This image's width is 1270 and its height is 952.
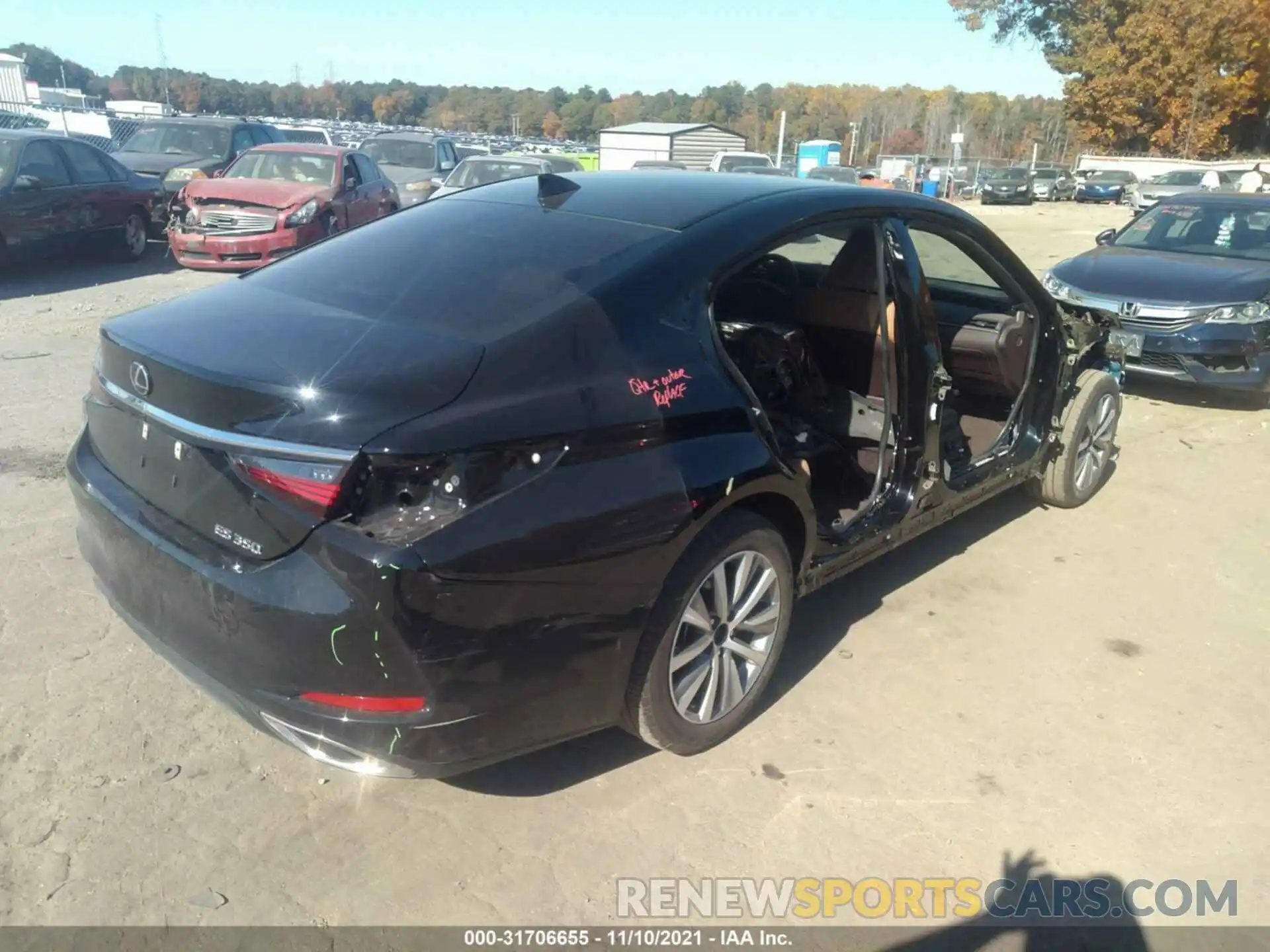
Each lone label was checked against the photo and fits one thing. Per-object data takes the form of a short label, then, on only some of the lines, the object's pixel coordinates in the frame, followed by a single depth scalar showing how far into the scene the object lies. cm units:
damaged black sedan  228
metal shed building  3484
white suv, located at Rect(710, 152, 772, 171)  2195
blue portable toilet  4161
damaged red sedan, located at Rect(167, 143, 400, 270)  1101
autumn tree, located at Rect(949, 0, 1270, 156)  4503
